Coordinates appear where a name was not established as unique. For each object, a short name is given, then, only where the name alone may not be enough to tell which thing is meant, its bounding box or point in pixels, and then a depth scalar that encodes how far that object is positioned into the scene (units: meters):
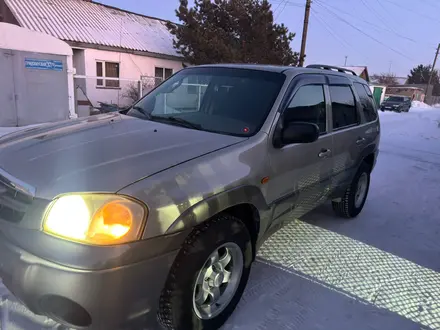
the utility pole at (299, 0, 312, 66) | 18.36
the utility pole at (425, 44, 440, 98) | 52.84
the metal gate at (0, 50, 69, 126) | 9.08
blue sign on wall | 9.34
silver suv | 1.89
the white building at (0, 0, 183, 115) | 16.59
